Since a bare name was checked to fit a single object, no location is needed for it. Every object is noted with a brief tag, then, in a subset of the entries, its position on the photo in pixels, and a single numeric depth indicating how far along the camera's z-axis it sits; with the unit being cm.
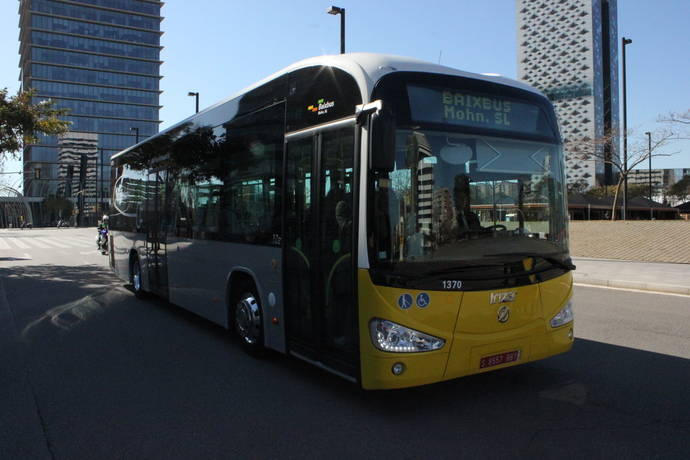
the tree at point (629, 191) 7857
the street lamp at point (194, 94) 2880
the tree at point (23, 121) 1845
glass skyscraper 11919
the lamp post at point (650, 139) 2601
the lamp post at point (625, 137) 2223
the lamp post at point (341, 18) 1600
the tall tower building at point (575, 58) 14950
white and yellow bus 409
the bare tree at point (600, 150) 2616
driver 427
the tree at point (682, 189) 8069
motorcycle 2341
